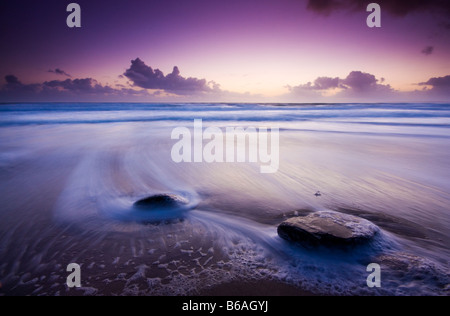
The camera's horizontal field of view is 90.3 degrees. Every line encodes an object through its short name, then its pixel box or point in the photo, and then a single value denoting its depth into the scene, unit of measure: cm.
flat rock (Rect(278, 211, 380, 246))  213
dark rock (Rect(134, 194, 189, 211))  309
